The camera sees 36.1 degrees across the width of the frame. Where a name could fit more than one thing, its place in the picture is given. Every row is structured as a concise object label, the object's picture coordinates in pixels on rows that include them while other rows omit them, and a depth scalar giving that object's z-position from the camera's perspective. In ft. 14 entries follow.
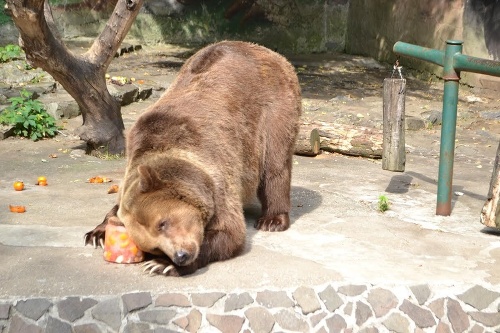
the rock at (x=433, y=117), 35.53
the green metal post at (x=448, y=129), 19.63
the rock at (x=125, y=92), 35.92
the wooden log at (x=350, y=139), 28.60
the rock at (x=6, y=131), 29.53
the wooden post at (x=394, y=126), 21.06
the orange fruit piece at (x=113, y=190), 21.38
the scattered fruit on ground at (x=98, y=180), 22.95
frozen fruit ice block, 15.34
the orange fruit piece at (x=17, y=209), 19.24
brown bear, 14.75
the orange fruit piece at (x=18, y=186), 21.88
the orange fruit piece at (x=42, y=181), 22.79
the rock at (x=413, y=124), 34.68
